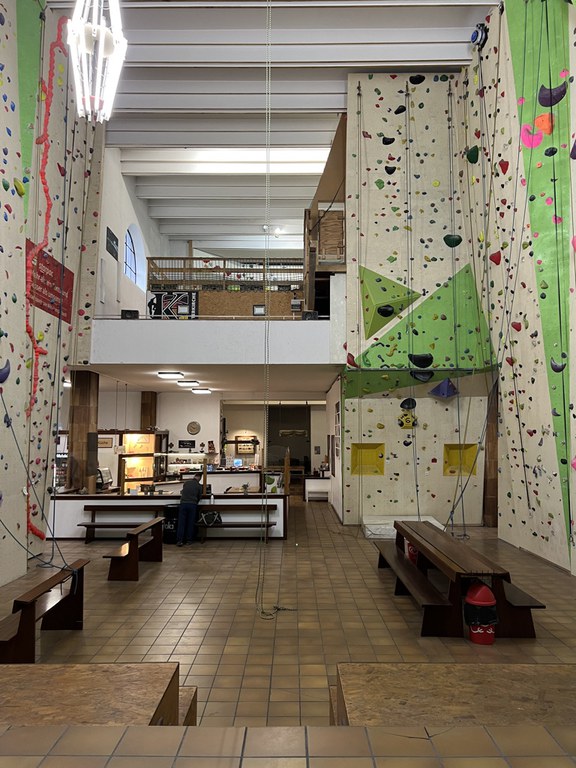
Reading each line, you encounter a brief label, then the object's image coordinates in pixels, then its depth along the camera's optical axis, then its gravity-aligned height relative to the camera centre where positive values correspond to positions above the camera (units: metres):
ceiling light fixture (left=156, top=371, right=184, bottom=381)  10.49 +1.12
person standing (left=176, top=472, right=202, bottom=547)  8.36 -1.19
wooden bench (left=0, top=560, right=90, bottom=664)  3.61 -1.30
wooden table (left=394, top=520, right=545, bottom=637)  4.30 -1.33
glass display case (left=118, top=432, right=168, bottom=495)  12.05 -0.59
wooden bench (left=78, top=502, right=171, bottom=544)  8.75 -1.20
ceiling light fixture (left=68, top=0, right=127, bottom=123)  2.80 +1.93
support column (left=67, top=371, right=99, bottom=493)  9.89 +0.05
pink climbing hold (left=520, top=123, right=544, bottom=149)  6.20 +3.36
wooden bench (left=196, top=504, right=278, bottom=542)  8.54 -1.21
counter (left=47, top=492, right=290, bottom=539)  8.77 -1.15
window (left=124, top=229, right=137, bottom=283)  12.71 +4.11
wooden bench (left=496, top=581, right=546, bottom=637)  4.43 -1.47
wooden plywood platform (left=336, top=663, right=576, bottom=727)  1.79 -0.92
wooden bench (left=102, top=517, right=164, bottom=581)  6.22 -1.43
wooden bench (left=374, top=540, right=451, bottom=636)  4.45 -1.34
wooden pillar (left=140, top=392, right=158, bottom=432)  14.71 +0.62
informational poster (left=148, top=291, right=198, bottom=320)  12.77 +2.98
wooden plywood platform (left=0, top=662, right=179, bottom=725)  1.77 -0.90
